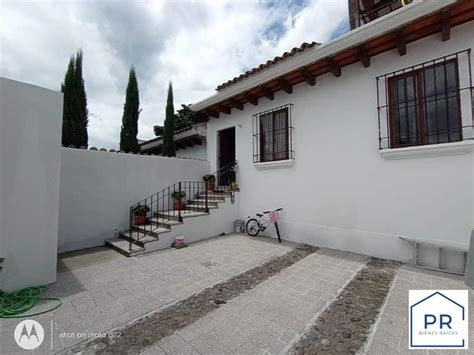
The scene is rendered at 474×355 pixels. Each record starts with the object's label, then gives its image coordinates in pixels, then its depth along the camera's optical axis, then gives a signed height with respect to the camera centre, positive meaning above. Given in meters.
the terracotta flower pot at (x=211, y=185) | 8.39 +0.08
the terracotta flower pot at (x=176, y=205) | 7.45 -0.62
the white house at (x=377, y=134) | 3.89 +1.20
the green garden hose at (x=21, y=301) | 2.73 -1.59
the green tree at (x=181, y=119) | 17.02 +5.45
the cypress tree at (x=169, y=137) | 10.89 +2.57
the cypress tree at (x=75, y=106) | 8.29 +3.23
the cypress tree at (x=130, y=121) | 9.65 +3.04
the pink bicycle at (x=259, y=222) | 6.62 -1.13
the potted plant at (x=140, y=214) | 6.31 -0.78
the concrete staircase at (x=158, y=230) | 5.25 -1.15
